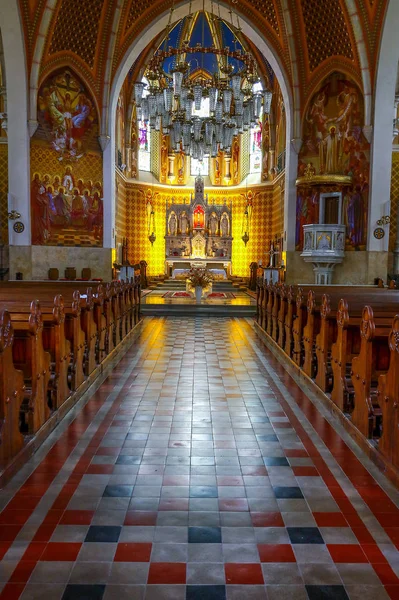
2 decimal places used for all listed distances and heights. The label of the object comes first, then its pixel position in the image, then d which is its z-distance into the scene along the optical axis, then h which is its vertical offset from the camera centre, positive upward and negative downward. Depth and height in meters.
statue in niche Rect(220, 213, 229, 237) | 25.95 +2.03
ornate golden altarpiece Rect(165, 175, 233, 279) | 25.42 +1.60
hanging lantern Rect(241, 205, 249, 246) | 25.40 +1.96
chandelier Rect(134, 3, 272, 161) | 13.56 +4.55
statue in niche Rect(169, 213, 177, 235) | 25.72 +2.08
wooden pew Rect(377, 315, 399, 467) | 3.85 -1.01
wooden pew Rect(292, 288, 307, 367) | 7.67 -0.89
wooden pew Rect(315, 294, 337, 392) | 6.20 -0.93
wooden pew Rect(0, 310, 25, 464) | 3.77 -0.98
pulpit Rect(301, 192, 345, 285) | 17.94 +0.80
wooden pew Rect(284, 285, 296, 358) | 8.50 -0.91
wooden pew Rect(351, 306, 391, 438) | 4.62 -0.94
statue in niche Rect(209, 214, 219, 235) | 25.89 +2.12
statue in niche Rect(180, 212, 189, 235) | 25.77 +2.19
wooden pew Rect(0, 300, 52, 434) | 4.58 -0.92
